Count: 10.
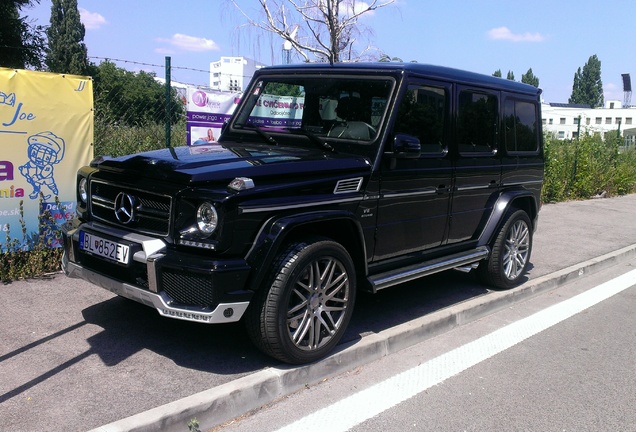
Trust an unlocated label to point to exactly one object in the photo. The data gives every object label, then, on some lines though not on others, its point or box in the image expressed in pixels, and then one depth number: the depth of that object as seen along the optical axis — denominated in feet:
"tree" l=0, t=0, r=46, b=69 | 69.72
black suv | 11.47
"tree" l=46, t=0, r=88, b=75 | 173.47
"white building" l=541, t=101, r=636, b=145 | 242.78
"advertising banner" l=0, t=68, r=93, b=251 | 17.70
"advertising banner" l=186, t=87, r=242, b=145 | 24.84
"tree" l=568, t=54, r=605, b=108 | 320.70
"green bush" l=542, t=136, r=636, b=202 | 47.01
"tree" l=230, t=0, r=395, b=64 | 31.78
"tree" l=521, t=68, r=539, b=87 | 340.65
